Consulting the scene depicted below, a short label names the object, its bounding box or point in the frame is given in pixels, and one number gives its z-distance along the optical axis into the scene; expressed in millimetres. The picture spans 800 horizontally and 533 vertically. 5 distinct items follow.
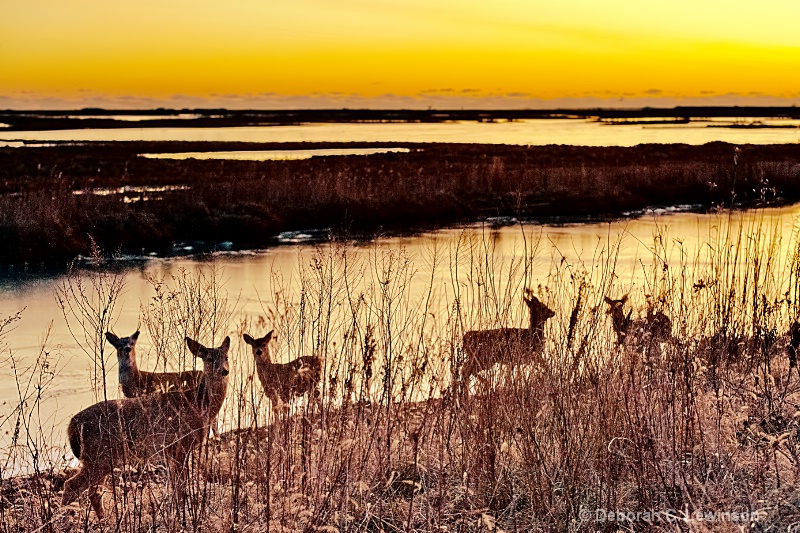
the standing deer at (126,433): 6949
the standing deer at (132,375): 8662
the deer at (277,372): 8074
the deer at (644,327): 8338
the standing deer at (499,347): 7907
